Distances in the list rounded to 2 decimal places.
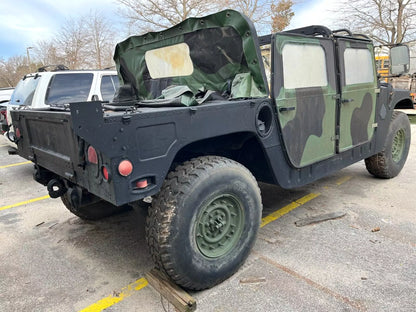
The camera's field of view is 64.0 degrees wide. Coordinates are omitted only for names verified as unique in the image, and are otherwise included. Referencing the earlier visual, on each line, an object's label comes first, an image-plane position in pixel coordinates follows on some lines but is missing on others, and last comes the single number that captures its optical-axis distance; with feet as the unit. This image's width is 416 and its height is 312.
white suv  20.31
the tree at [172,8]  66.49
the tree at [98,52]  87.45
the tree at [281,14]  72.84
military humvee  7.29
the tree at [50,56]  88.43
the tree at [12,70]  121.29
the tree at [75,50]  86.70
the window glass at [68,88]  20.54
